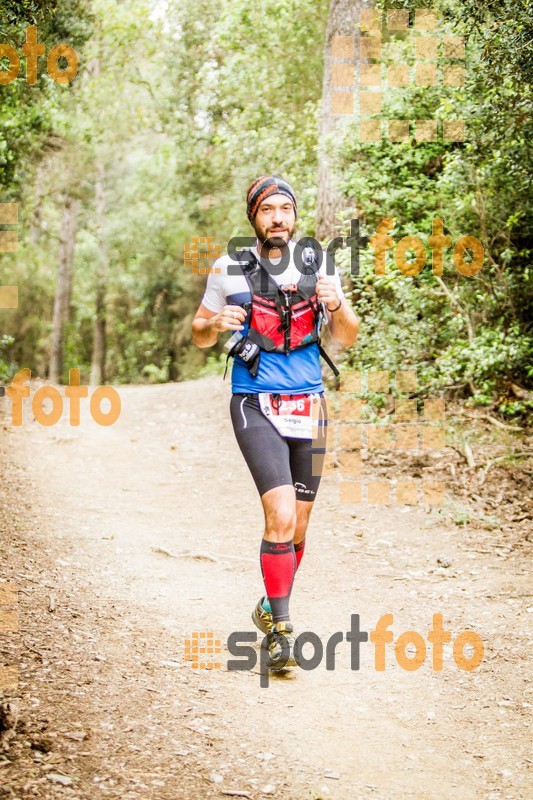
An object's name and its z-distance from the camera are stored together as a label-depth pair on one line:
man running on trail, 4.04
